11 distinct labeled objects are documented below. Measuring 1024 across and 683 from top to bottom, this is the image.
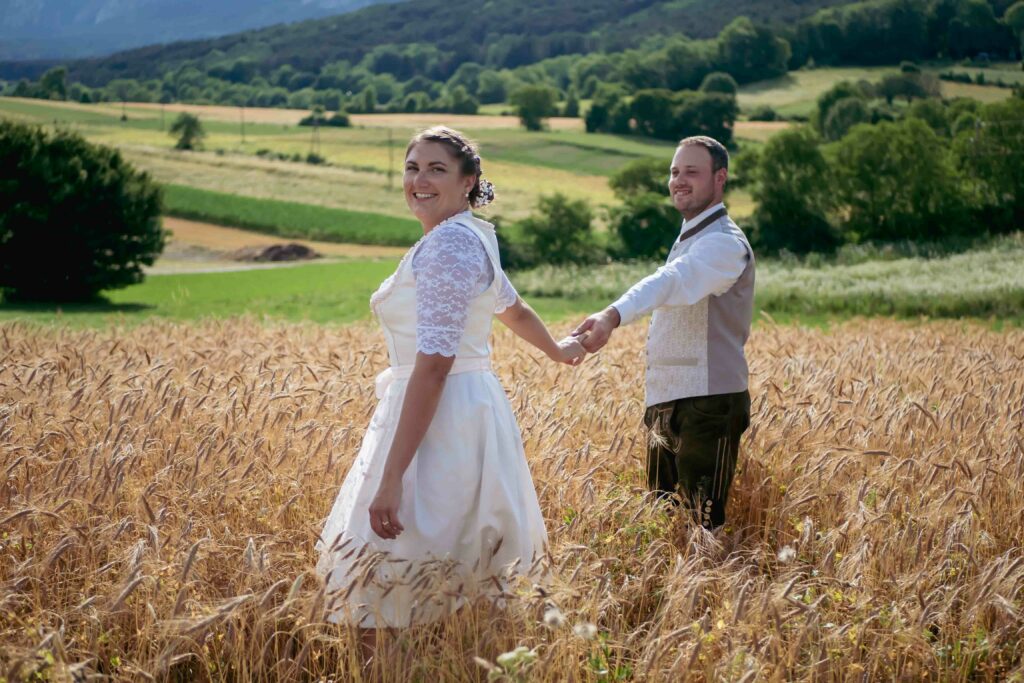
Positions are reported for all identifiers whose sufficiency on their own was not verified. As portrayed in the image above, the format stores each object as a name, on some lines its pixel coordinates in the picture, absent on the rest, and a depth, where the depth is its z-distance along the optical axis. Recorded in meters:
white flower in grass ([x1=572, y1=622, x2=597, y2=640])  2.89
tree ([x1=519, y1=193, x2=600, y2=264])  52.12
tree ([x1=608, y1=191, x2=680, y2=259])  54.03
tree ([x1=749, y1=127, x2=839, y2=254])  50.38
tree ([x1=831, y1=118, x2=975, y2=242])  48.47
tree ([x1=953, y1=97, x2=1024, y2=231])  47.91
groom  5.21
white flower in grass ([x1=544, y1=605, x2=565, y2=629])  2.71
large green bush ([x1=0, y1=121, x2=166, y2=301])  34.56
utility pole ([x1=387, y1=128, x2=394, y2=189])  73.94
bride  3.54
